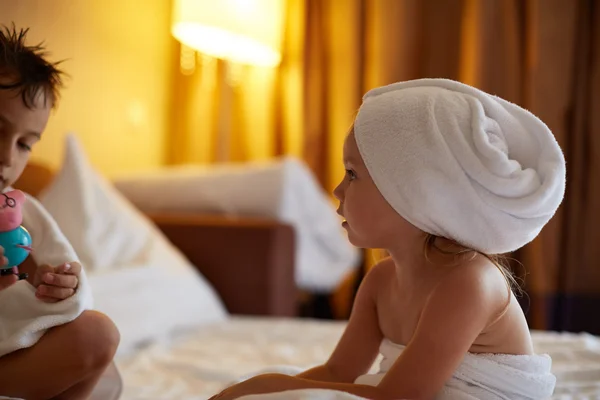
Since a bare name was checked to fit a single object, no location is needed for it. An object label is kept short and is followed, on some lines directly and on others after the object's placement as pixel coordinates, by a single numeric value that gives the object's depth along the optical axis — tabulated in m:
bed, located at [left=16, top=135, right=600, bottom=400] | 1.00
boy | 0.66
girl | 0.65
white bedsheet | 0.97
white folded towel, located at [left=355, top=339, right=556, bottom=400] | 0.70
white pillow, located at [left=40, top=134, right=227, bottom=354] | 1.31
